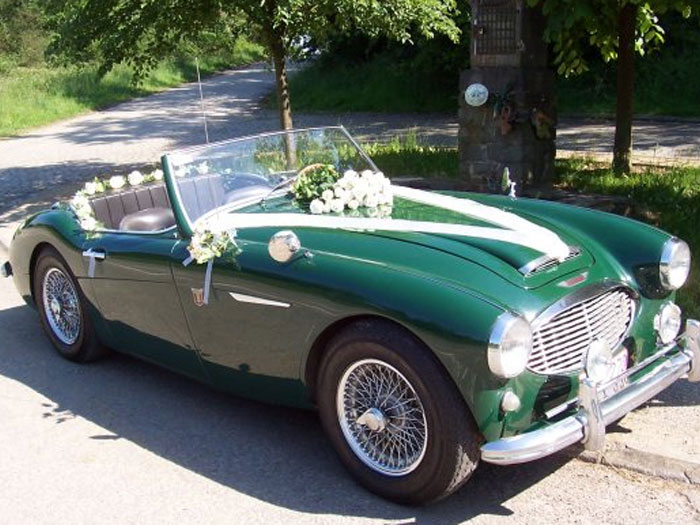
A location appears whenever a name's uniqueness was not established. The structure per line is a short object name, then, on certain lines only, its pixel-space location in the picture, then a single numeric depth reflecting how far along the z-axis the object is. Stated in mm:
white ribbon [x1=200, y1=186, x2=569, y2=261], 3627
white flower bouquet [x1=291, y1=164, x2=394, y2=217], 4109
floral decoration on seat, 4910
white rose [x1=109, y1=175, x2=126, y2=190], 5406
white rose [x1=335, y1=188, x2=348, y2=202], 4141
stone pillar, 8031
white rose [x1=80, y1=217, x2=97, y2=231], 4859
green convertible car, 3082
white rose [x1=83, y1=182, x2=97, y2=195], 5285
